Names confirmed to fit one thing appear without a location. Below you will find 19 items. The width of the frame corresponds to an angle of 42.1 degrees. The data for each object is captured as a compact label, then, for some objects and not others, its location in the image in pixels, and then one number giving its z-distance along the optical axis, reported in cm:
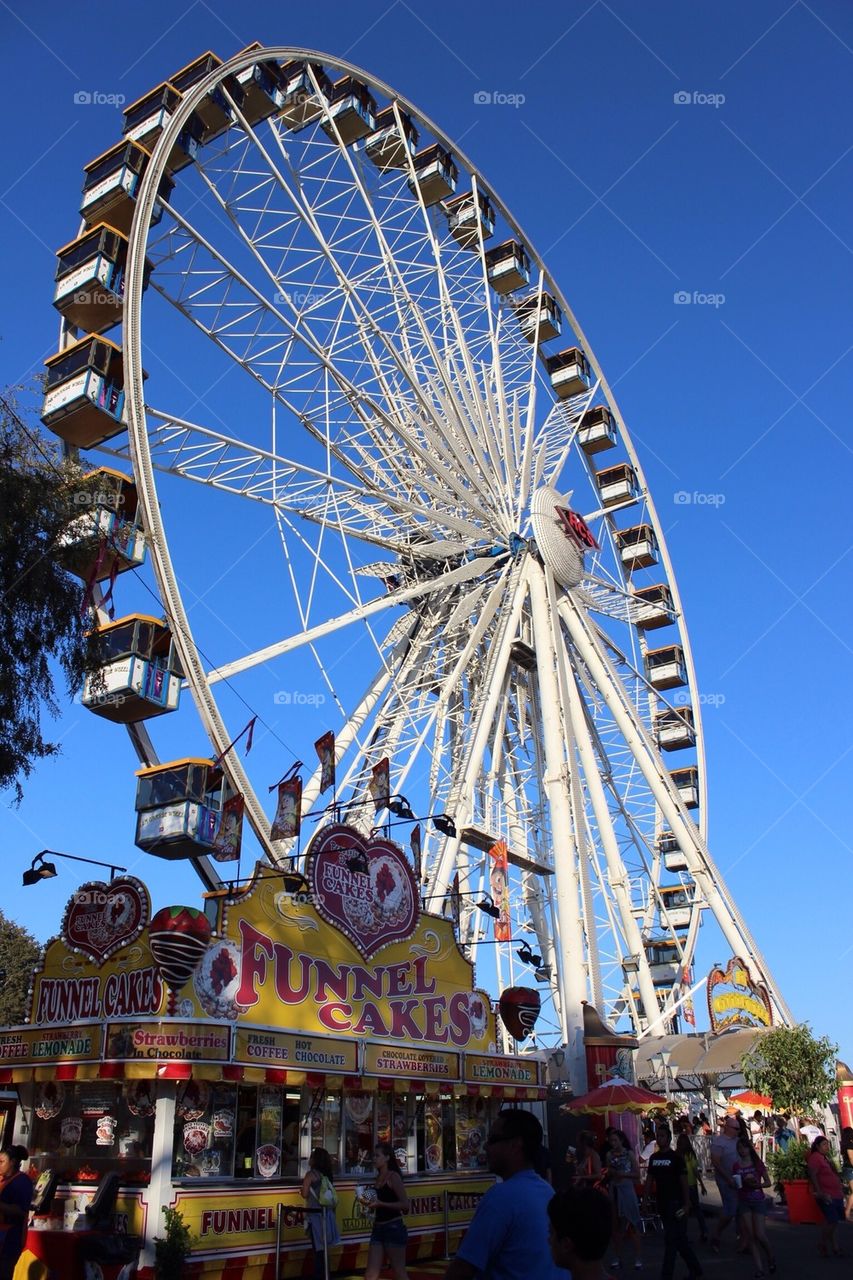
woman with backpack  933
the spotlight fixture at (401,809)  1556
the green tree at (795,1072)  2006
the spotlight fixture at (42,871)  1163
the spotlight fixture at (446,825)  1678
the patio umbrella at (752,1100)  2200
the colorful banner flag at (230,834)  1290
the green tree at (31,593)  1155
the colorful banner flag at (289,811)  1328
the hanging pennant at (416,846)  1623
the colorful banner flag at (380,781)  1645
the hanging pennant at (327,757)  1530
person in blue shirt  347
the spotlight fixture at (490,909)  1652
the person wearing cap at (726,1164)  1168
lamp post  2169
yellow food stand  960
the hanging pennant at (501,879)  1962
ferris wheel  1628
